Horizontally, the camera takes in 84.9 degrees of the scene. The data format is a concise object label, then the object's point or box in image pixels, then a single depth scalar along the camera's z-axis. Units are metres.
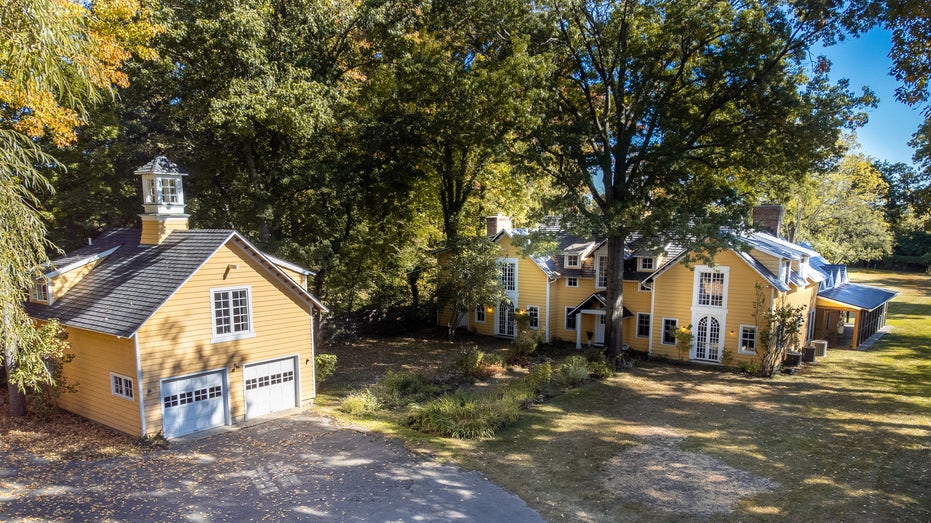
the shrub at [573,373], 20.09
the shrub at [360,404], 16.56
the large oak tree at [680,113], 18.31
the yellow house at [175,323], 13.94
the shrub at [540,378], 18.92
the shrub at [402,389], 17.75
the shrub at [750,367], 21.50
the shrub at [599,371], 21.03
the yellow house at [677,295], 22.38
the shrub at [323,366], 18.66
